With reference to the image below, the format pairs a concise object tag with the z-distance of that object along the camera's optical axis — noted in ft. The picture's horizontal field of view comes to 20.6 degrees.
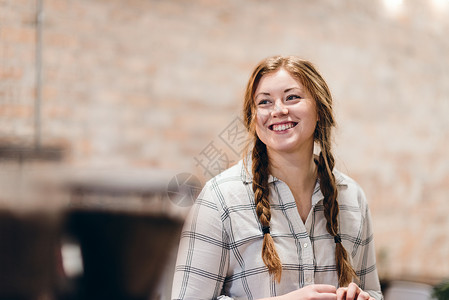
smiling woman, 9.01
